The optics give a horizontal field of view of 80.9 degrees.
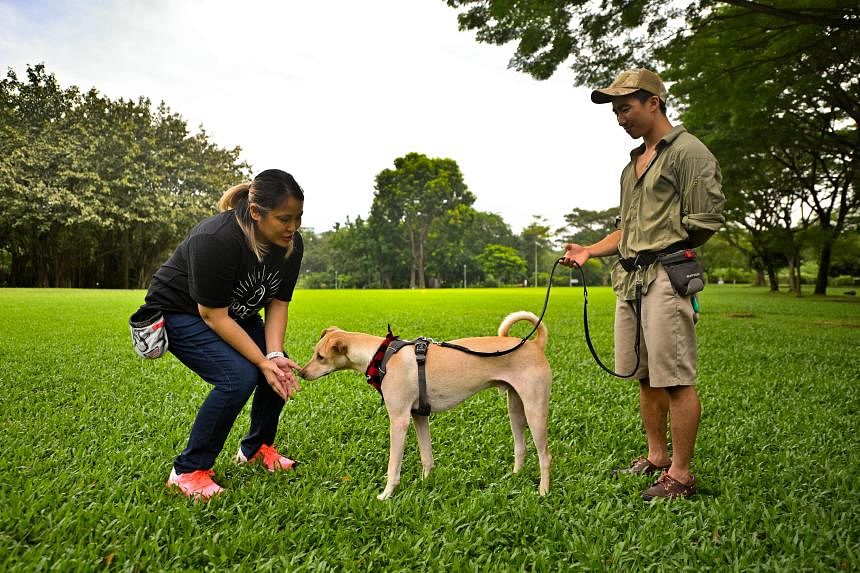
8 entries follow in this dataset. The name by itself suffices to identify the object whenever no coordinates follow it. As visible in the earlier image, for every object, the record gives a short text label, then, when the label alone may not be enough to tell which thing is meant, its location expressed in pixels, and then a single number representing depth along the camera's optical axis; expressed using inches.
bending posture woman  104.9
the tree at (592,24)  274.7
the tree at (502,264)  2486.5
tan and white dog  112.3
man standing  108.3
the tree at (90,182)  1087.6
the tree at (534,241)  3038.9
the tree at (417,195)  2153.1
